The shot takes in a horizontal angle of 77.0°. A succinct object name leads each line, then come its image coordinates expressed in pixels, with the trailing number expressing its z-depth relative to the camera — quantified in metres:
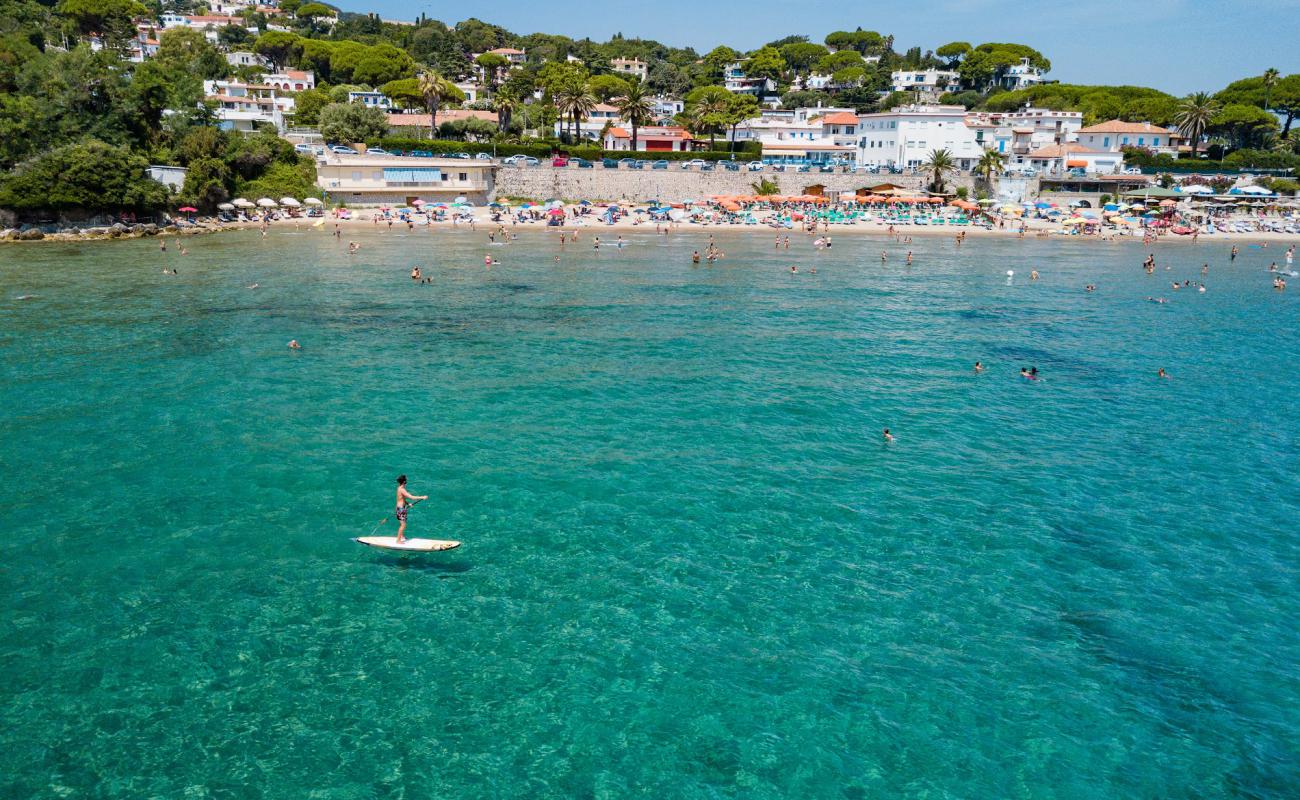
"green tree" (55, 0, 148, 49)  134.50
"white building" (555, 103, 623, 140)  127.50
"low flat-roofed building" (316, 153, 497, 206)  88.00
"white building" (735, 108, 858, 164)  111.94
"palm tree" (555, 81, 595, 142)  99.69
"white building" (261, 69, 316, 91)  142.00
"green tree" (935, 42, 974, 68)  196.38
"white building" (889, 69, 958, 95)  177.88
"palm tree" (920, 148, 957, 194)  98.00
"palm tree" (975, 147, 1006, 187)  98.75
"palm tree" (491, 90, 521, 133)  108.69
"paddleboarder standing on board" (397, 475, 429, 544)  18.52
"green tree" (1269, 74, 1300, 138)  121.88
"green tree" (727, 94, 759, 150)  112.12
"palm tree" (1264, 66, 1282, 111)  120.62
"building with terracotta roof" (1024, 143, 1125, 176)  107.55
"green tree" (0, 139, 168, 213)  65.94
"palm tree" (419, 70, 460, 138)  99.38
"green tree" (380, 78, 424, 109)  129.38
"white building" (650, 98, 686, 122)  170.39
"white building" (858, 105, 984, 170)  102.94
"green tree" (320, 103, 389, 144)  95.81
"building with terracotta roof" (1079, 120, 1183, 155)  113.88
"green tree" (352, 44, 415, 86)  144.88
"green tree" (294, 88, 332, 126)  109.19
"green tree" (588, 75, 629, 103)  153.38
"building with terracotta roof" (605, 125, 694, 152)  117.50
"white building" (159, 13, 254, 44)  184.32
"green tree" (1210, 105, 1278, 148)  117.12
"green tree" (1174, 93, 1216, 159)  110.29
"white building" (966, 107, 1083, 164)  107.94
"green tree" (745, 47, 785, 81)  190.00
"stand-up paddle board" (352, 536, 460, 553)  18.66
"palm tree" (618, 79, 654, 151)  101.75
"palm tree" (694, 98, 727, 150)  108.50
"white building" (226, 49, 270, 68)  155.75
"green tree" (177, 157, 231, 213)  75.38
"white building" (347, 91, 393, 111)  133.88
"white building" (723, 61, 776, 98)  191.75
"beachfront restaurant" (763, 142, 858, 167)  110.69
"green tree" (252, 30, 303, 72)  160.25
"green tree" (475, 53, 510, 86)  189.00
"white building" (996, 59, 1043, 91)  179.38
